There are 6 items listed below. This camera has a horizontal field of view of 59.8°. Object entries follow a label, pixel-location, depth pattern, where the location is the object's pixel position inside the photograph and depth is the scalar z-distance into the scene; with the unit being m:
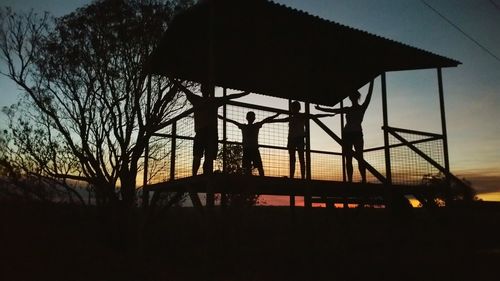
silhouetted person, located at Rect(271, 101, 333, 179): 9.22
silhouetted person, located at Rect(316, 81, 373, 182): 9.58
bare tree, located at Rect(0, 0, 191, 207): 17.19
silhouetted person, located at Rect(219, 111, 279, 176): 9.10
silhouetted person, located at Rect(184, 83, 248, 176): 7.63
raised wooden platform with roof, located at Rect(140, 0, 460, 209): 8.41
